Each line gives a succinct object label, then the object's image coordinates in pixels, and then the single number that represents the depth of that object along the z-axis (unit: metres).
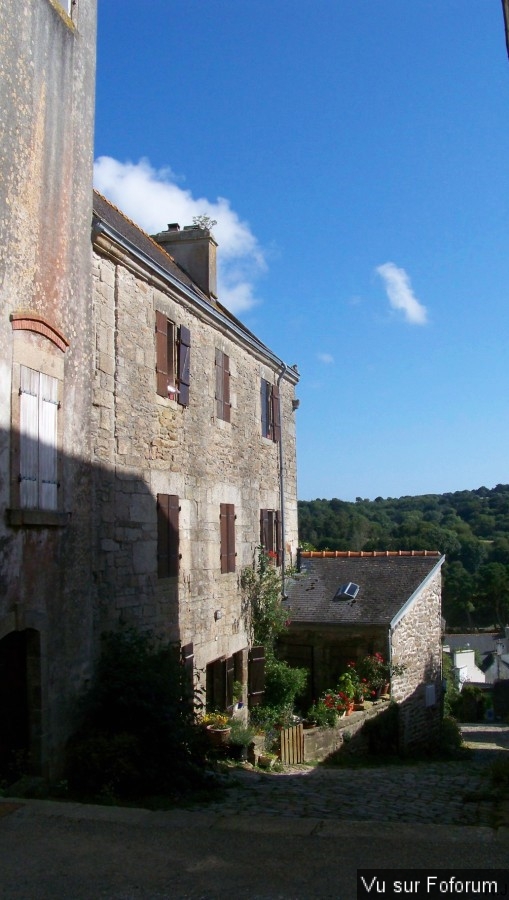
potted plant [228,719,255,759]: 10.30
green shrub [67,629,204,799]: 7.25
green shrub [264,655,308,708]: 13.16
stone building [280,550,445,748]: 13.79
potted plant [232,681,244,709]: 12.48
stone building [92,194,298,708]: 9.09
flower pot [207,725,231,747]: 10.22
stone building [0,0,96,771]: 6.95
